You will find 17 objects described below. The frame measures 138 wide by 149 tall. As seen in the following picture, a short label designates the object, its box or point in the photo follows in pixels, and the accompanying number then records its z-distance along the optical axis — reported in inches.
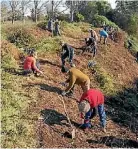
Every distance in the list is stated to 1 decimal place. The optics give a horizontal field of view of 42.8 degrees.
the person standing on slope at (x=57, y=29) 421.3
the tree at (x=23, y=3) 862.3
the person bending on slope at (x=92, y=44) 342.1
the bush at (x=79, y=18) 730.9
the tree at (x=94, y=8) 880.8
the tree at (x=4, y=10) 758.8
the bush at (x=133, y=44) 460.5
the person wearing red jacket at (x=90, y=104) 172.8
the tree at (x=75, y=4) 775.0
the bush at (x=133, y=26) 768.2
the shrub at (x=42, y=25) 442.5
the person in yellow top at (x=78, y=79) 197.1
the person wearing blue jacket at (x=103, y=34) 402.2
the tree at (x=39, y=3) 843.8
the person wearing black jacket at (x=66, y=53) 277.7
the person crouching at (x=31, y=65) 244.0
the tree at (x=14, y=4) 798.5
